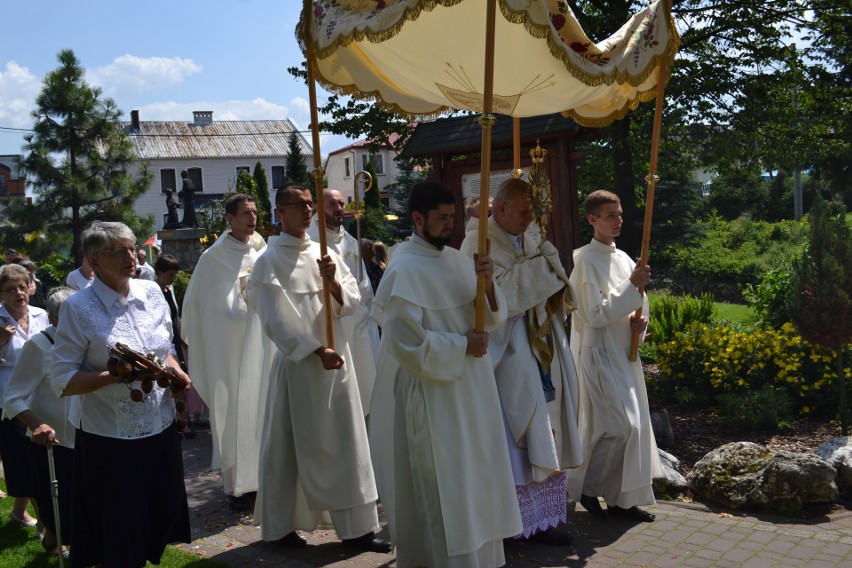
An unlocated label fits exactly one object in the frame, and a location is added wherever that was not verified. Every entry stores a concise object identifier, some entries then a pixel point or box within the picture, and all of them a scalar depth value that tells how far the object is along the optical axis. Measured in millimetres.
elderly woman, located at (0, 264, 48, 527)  6059
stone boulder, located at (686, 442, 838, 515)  6203
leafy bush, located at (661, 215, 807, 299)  22828
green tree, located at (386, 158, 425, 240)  30233
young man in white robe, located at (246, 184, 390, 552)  5609
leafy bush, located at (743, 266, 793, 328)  10808
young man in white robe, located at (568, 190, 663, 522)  6066
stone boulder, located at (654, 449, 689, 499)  6816
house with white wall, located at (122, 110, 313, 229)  62531
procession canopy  5020
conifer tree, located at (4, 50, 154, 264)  26703
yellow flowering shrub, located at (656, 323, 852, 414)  8844
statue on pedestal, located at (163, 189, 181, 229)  25734
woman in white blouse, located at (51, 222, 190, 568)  4324
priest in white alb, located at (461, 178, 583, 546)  5348
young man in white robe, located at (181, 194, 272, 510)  7141
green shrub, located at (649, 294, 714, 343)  11573
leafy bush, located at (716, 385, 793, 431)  8375
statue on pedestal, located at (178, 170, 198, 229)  26291
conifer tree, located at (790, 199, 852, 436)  7766
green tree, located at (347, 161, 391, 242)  33062
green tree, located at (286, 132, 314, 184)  56125
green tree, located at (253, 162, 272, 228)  47506
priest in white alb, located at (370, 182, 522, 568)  4660
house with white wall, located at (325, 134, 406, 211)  62281
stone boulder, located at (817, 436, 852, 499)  6512
